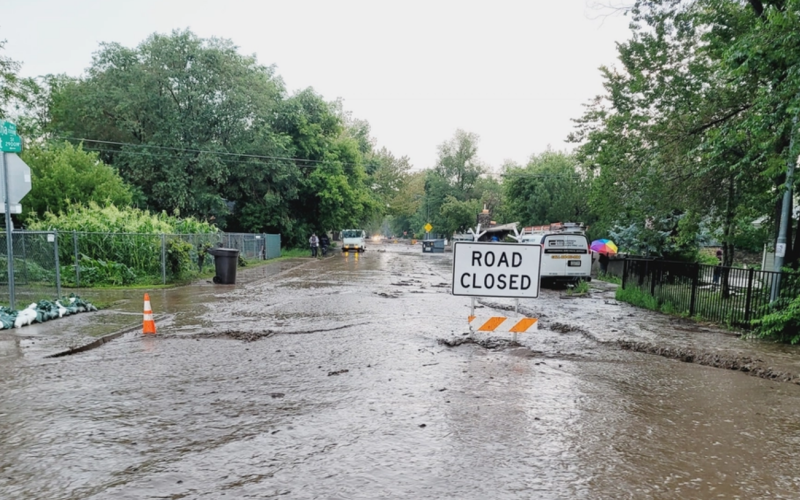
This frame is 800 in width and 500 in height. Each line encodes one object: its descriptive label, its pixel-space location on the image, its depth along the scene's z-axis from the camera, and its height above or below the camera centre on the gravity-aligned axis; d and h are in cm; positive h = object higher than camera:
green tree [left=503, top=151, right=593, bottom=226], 3922 +292
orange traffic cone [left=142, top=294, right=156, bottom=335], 880 -194
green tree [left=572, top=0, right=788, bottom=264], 1138 +269
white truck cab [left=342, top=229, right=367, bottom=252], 4347 -179
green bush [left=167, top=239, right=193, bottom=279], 1634 -145
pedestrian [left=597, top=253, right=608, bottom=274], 2389 -163
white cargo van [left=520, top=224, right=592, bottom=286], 1755 -104
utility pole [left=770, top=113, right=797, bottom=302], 952 -14
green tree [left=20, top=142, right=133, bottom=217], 2206 +139
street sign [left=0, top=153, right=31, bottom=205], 916 +57
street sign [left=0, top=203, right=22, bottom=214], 922 +1
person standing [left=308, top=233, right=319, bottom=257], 3684 -173
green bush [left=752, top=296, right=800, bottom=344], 858 -157
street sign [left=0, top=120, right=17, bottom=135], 884 +146
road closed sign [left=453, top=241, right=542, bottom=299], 793 -73
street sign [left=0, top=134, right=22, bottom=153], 893 +119
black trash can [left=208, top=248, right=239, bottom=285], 1684 -168
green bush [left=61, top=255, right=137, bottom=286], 1495 -190
